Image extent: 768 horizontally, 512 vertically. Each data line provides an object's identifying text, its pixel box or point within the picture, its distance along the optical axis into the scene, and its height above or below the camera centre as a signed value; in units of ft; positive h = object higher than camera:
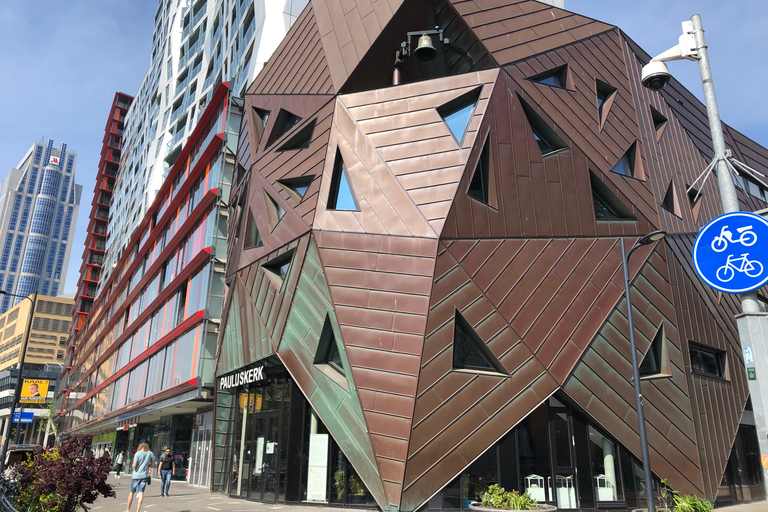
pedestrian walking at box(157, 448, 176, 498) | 75.97 -3.58
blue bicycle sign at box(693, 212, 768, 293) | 17.71 +6.10
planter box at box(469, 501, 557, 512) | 44.50 -4.58
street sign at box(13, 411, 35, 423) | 228.63 +10.55
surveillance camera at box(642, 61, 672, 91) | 23.97 +15.22
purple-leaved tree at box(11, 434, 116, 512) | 39.11 -2.32
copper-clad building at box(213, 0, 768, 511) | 52.16 +15.96
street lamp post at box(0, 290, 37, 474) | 73.73 +2.76
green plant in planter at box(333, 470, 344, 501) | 56.75 -3.50
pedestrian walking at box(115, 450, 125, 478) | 123.19 -4.34
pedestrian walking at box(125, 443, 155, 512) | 46.78 -1.86
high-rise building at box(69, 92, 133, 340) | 271.28 +112.10
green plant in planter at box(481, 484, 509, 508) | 47.11 -3.94
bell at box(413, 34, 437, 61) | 54.90 +36.84
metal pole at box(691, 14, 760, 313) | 18.86 +11.27
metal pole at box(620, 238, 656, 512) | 42.94 +3.19
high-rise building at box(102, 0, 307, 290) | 97.81 +87.96
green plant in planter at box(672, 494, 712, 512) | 51.93 -4.74
